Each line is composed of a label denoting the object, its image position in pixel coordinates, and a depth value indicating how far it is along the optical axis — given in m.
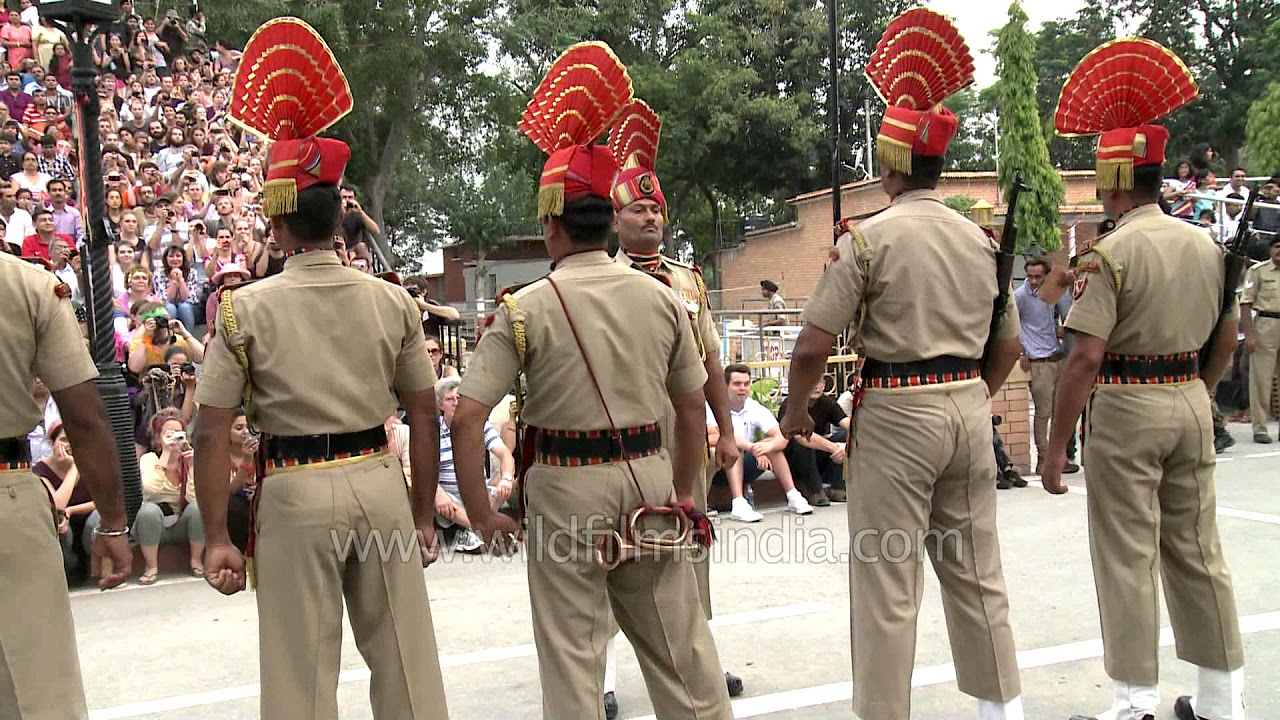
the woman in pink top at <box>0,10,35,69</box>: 15.02
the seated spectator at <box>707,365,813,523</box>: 8.57
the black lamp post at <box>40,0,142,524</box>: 7.43
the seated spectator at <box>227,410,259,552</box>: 7.09
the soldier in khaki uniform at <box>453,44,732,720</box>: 3.54
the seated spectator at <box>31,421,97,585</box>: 6.89
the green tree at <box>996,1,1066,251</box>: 26.55
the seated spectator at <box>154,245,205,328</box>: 10.27
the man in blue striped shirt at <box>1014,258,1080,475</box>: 10.13
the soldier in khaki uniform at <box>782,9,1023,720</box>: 3.93
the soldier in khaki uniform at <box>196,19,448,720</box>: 3.39
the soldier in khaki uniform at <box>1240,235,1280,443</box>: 10.98
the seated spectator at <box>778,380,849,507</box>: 9.00
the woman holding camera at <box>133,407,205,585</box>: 7.05
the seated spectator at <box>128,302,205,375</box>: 8.91
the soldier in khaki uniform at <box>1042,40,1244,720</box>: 4.26
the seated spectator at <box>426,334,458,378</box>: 8.19
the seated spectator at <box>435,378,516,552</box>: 7.57
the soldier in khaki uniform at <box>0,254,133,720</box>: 3.31
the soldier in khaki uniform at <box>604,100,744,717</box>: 4.62
